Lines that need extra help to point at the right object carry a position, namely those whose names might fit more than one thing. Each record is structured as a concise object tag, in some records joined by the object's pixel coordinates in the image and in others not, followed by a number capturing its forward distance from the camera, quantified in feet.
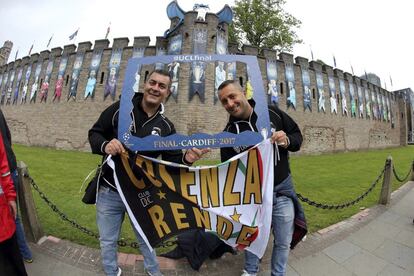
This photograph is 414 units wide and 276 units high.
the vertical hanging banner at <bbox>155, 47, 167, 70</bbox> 55.00
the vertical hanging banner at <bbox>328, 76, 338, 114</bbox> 71.21
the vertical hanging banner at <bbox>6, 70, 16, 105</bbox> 79.31
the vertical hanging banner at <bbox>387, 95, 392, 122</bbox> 104.30
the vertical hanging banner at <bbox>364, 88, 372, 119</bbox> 86.86
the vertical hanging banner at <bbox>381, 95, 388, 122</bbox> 99.40
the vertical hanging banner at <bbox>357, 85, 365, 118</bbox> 82.84
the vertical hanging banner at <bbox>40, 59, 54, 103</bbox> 66.49
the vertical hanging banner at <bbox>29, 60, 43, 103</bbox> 69.87
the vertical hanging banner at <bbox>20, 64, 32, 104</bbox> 72.74
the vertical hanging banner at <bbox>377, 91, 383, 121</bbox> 95.14
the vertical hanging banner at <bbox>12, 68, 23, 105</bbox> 76.33
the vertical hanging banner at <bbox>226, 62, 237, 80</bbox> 45.13
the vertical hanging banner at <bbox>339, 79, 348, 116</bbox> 74.95
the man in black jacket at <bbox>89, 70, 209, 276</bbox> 6.86
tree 81.00
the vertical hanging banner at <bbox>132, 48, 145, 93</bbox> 56.34
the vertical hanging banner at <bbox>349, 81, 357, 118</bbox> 78.71
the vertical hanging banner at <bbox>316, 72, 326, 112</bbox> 67.87
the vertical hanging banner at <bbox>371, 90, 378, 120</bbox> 90.53
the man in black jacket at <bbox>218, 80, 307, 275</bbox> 7.29
